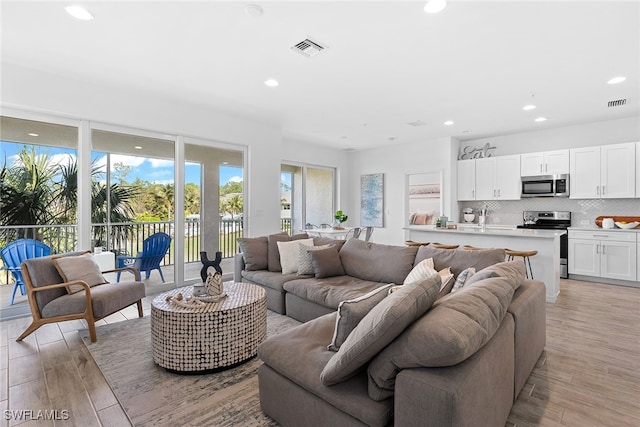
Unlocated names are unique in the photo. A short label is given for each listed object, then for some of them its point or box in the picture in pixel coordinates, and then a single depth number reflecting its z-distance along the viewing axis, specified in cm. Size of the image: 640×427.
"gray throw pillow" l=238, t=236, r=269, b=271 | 411
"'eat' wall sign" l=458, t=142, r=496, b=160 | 681
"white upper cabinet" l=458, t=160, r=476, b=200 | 675
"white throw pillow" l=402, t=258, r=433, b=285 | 270
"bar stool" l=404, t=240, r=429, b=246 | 483
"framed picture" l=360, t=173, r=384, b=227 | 801
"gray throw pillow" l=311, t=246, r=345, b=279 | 362
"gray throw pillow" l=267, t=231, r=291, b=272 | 407
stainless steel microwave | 569
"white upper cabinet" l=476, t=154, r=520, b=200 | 621
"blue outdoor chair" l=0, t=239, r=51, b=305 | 363
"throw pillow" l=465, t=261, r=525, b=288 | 202
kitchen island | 417
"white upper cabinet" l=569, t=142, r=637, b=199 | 509
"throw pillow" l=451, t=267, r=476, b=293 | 224
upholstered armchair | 281
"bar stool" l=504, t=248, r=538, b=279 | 401
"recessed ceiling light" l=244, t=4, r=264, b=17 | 244
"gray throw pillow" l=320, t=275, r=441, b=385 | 128
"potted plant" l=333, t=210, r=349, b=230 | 652
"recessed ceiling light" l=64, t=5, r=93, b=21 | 250
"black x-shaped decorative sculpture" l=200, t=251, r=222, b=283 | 294
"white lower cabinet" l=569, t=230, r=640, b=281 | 489
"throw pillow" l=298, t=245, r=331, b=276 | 378
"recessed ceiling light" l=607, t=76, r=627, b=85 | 376
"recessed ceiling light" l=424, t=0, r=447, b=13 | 239
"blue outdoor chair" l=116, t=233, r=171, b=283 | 446
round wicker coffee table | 229
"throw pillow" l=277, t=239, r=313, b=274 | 390
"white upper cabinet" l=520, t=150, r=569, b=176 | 570
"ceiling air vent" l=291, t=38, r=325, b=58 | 298
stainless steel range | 549
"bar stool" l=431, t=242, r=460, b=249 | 446
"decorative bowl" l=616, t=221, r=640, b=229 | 501
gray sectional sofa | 118
